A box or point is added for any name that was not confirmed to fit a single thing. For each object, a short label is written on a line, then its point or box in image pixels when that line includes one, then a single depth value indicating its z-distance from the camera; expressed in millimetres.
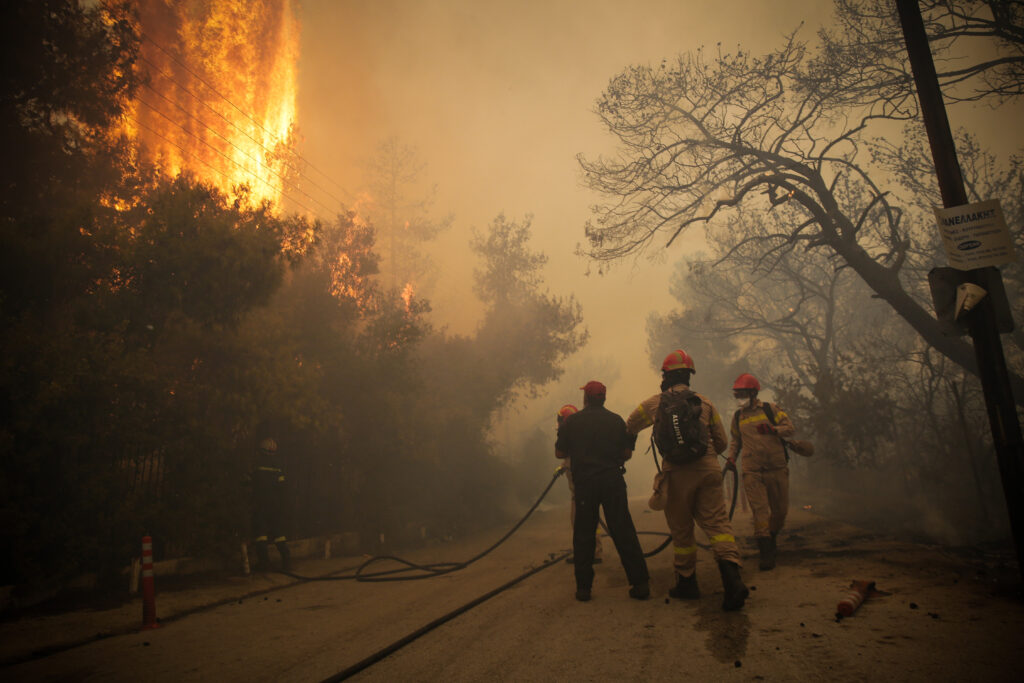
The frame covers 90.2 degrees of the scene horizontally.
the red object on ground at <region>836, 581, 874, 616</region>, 3893
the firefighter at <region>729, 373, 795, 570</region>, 6633
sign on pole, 4469
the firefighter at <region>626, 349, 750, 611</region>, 4641
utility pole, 4168
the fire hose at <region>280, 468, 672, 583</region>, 7761
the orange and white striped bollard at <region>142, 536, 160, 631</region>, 5238
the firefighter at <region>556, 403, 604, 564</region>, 8125
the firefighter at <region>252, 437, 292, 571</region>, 8641
